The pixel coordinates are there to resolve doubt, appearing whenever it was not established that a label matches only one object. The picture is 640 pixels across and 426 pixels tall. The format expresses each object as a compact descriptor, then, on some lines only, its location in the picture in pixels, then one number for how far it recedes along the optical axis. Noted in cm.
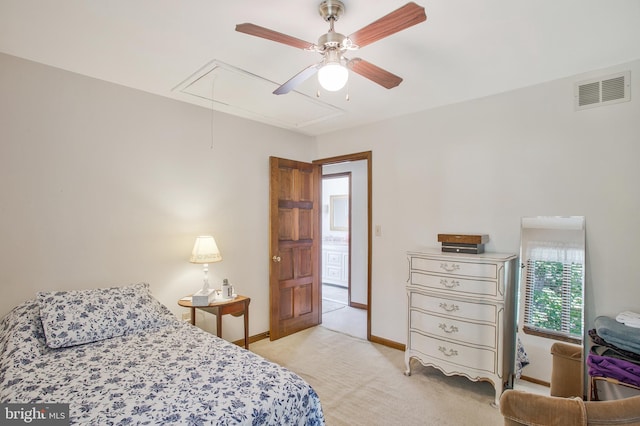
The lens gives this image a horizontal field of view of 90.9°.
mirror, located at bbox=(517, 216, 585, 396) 233
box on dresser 272
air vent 227
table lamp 278
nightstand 278
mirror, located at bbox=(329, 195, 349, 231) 645
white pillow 193
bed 132
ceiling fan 137
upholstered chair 107
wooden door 373
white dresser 244
